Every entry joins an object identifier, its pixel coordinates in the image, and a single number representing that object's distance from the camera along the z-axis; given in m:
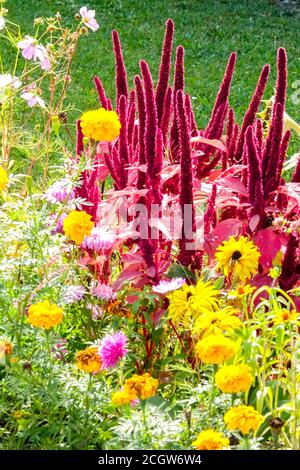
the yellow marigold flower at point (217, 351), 1.68
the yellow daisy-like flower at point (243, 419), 1.58
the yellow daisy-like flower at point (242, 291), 1.89
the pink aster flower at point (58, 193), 2.32
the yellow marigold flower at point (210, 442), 1.59
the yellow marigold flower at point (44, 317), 1.87
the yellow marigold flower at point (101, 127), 2.06
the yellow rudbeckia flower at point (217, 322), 1.85
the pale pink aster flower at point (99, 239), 2.30
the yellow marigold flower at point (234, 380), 1.64
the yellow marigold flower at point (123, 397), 1.70
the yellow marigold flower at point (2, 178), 2.14
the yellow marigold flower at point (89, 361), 1.87
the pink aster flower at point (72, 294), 2.14
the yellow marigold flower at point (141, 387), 1.69
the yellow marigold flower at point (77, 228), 2.05
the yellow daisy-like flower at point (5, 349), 1.96
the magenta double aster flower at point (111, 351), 1.96
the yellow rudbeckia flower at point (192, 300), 1.96
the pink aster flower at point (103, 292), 2.35
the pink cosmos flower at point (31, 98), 2.98
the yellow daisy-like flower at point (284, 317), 1.82
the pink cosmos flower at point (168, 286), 2.05
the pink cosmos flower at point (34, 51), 2.88
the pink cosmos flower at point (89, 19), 2.97
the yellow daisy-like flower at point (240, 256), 2.02
